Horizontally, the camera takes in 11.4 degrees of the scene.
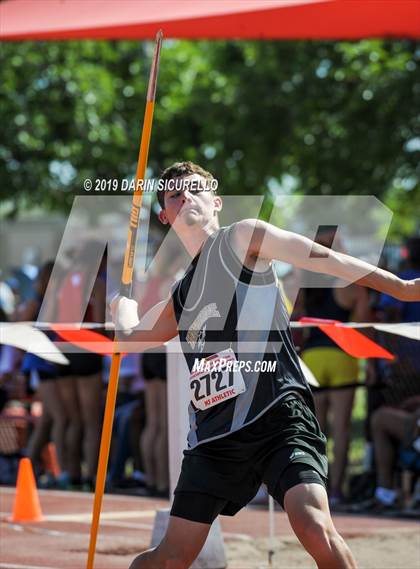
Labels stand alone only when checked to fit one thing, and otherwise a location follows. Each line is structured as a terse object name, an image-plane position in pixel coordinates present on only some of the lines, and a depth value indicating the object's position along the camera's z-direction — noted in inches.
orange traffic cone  632.4
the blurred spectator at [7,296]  1095.2
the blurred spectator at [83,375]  761.8
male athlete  333.3
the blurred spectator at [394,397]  686.2
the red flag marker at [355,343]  509.8
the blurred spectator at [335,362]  696.2
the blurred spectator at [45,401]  801.4
